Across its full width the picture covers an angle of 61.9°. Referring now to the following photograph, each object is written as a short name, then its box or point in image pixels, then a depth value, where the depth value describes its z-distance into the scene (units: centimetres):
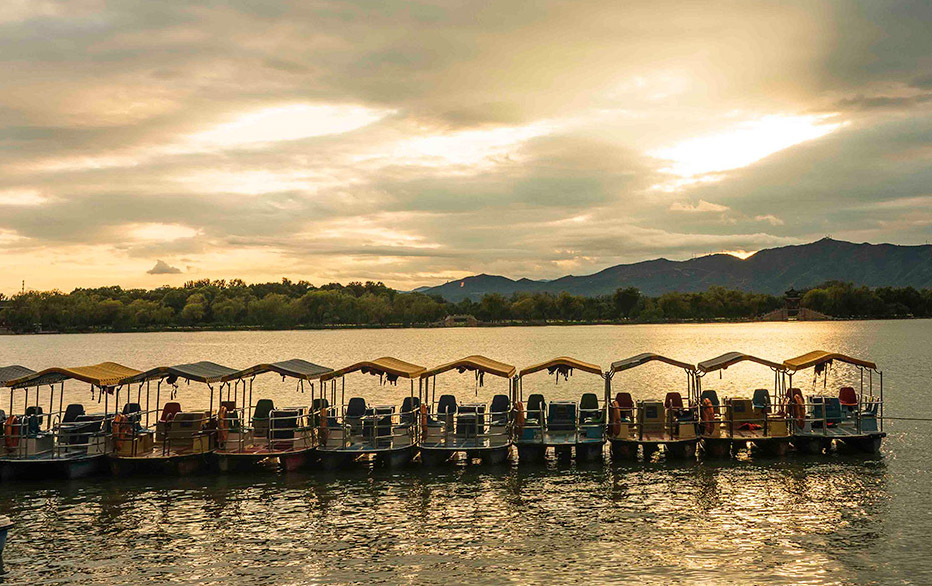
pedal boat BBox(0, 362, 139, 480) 2866
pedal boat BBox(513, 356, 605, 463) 3069
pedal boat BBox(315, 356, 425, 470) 2972
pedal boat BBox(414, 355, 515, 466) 3011
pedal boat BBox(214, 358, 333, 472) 2930
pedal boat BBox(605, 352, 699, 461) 3095
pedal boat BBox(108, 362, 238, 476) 2903
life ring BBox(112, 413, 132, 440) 2936
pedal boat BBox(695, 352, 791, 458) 3148
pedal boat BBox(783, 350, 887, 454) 3191
